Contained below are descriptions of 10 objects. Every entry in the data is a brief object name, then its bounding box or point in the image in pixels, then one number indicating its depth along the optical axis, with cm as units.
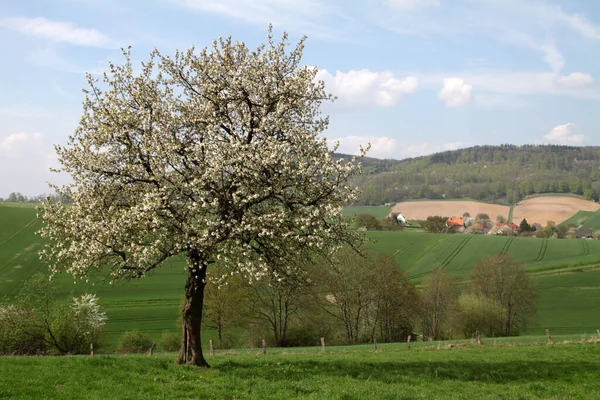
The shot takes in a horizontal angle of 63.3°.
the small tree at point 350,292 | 6247
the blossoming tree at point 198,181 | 1852
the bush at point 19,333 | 4281
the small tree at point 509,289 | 7100
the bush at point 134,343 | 5097
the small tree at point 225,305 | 5741
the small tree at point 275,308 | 5812
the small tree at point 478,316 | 6606
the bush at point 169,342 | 5547
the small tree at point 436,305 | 6706
